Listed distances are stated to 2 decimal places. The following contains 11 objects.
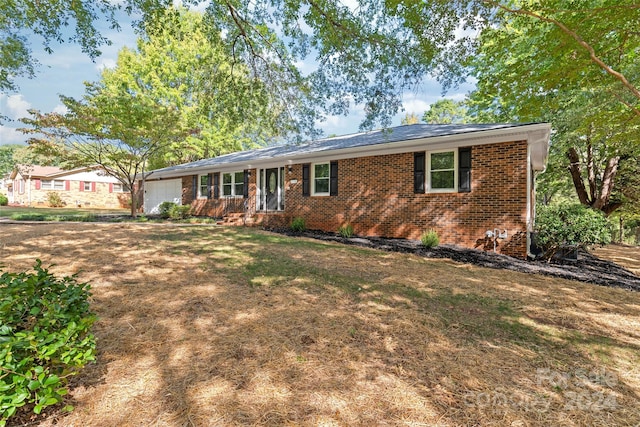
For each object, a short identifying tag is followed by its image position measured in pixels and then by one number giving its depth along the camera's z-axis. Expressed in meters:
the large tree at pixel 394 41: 6.04
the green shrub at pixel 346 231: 10.02
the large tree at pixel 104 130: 12.63
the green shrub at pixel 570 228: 6.95
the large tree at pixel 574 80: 6.23
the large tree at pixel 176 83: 22.48
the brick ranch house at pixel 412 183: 7.88
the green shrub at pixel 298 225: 11.38
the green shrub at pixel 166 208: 17.00
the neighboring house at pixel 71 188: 27.48
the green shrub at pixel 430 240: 8.04
